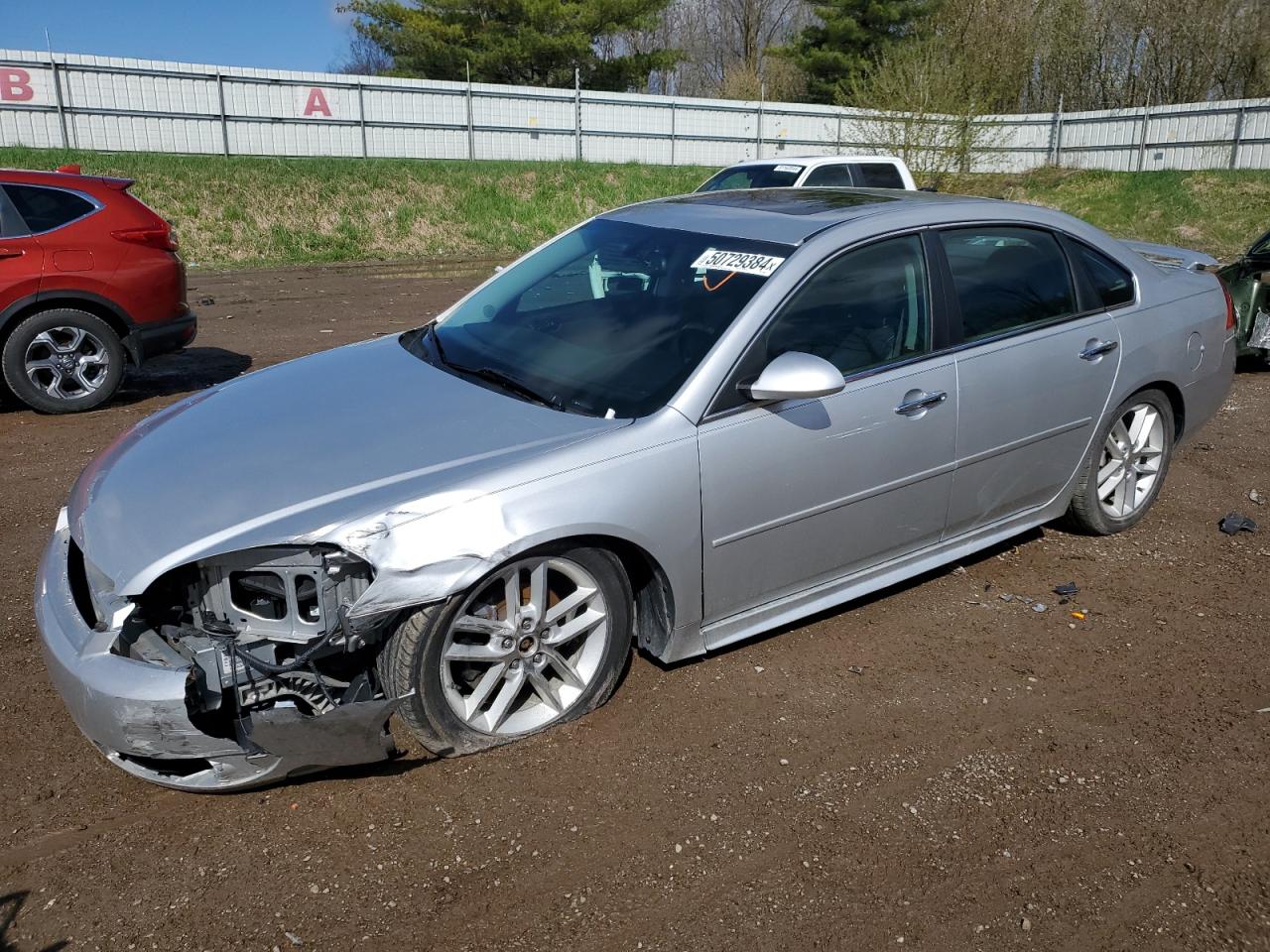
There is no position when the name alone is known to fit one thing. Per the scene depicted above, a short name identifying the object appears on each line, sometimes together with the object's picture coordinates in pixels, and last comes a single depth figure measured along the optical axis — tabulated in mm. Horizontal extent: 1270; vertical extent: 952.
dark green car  8586
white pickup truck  12394
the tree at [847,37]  40469
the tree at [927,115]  23938
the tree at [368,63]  65812
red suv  7492
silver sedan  2975
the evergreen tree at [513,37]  35094
